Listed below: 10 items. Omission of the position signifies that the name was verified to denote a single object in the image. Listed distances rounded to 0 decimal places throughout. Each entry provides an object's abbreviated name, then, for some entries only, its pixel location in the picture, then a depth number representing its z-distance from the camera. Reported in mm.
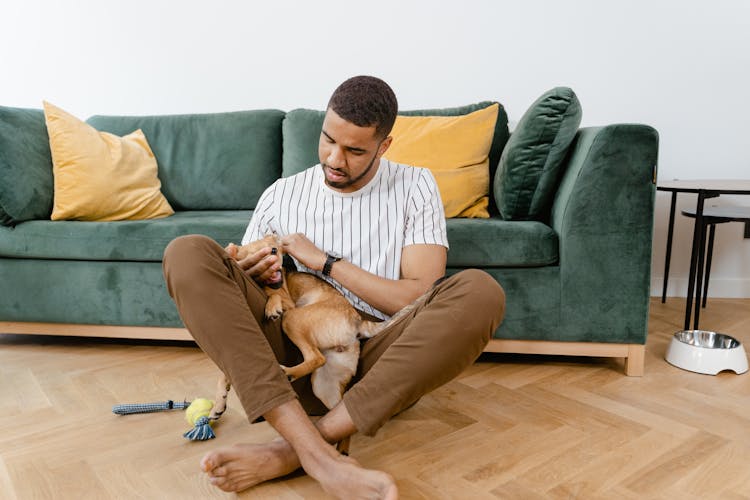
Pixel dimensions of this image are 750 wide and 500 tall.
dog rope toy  1452
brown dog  1350
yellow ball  1512
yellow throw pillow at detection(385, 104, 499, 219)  2248
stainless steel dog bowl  1910
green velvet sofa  1848
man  1144
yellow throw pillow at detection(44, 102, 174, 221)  2221
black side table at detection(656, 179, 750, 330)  2059
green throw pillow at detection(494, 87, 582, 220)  1979
